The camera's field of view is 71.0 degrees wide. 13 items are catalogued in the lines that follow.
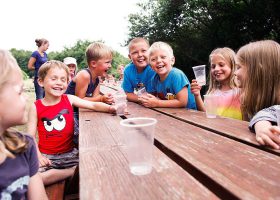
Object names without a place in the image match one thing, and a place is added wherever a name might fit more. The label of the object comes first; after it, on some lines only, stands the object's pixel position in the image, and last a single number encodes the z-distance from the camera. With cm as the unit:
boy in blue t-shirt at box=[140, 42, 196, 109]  189
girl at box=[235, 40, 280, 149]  126
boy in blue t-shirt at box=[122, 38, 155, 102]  245
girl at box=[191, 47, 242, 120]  205
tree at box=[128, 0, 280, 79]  805
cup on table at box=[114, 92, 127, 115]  163
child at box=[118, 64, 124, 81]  766
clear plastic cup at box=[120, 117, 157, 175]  64
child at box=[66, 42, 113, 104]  217
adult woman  475
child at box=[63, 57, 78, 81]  489
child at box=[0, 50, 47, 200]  74
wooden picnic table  59
